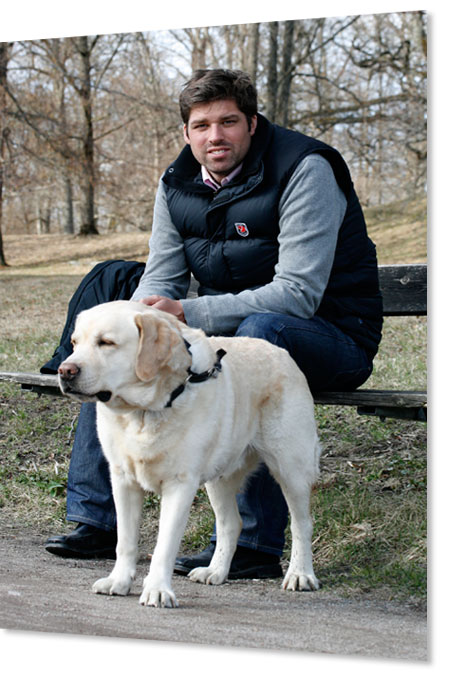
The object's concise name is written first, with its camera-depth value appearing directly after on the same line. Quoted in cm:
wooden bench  335
